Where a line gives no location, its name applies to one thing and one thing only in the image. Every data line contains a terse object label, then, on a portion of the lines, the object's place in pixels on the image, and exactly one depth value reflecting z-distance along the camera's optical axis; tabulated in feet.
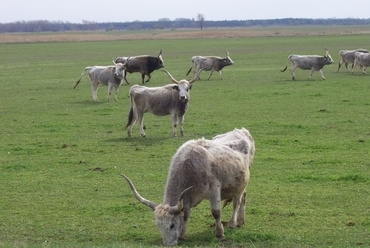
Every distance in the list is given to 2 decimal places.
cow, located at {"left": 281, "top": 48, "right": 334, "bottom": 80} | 113.80
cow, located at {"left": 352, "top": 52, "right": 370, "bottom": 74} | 119.65
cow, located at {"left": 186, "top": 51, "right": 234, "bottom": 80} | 121.60
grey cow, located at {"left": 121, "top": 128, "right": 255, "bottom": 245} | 28.40
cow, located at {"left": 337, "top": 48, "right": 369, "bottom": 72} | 124.46
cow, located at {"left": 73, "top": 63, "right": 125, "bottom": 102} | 86.07
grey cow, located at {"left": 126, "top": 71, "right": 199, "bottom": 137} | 58.13
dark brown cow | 116.37
